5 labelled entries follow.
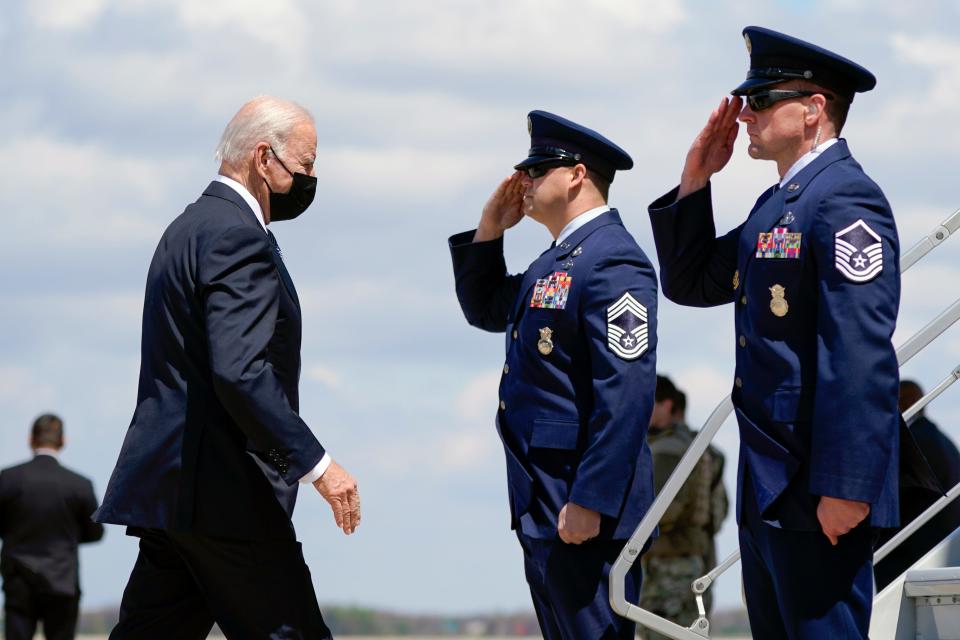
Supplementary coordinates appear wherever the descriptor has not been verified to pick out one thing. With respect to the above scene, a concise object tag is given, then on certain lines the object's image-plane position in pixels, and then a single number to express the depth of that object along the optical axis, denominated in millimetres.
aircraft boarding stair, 7448
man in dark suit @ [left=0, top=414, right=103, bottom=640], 17232
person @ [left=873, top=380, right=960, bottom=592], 11960
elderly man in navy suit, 7421
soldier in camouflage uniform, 15505
